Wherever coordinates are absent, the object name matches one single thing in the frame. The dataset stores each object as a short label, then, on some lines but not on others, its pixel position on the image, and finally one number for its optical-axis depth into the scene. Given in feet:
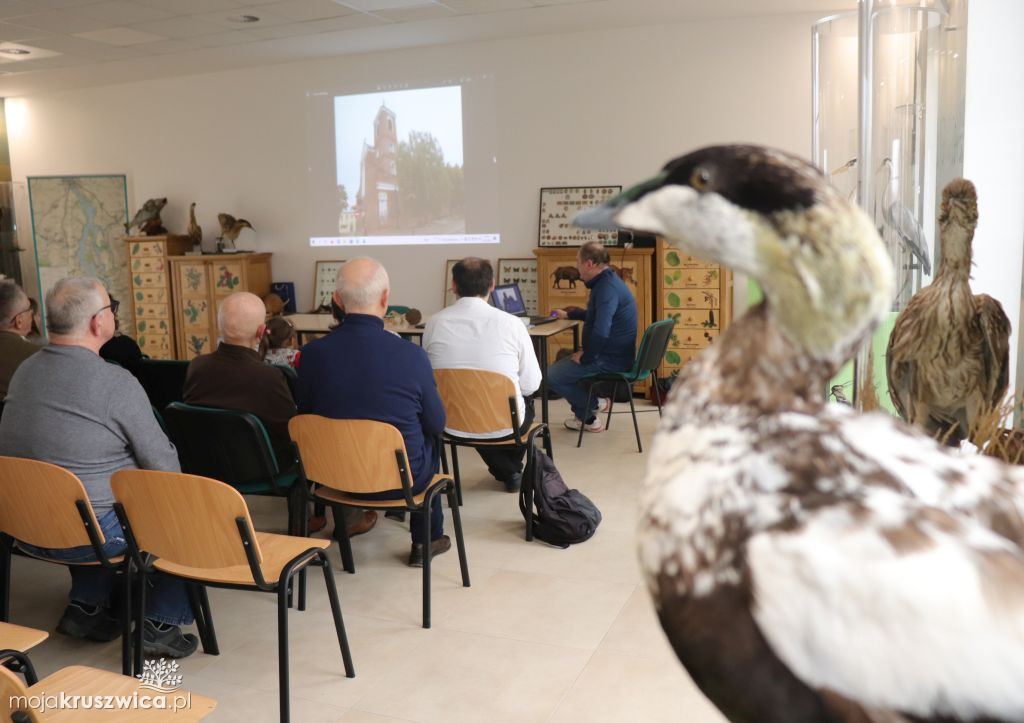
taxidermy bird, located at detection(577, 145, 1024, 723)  1.67
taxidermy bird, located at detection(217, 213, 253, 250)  28.50
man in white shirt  13.29
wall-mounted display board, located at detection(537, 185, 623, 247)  24.64
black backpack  12.41
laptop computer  20.31
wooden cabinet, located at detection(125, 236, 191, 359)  29.89
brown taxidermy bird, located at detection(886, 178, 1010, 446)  4.48
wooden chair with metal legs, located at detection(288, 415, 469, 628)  9.64
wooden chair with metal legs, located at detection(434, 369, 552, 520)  12.37
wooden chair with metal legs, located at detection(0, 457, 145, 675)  7.95
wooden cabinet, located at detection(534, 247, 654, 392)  23.15
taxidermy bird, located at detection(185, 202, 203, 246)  29.53
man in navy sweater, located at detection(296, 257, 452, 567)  10.44
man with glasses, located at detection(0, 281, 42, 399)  12.53
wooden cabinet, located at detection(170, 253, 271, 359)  28.35
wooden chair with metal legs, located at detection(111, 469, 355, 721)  7.34
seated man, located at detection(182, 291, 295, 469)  11.22
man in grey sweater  8.72
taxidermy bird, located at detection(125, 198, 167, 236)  30.07
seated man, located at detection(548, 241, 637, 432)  18.15
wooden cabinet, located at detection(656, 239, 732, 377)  22.58
